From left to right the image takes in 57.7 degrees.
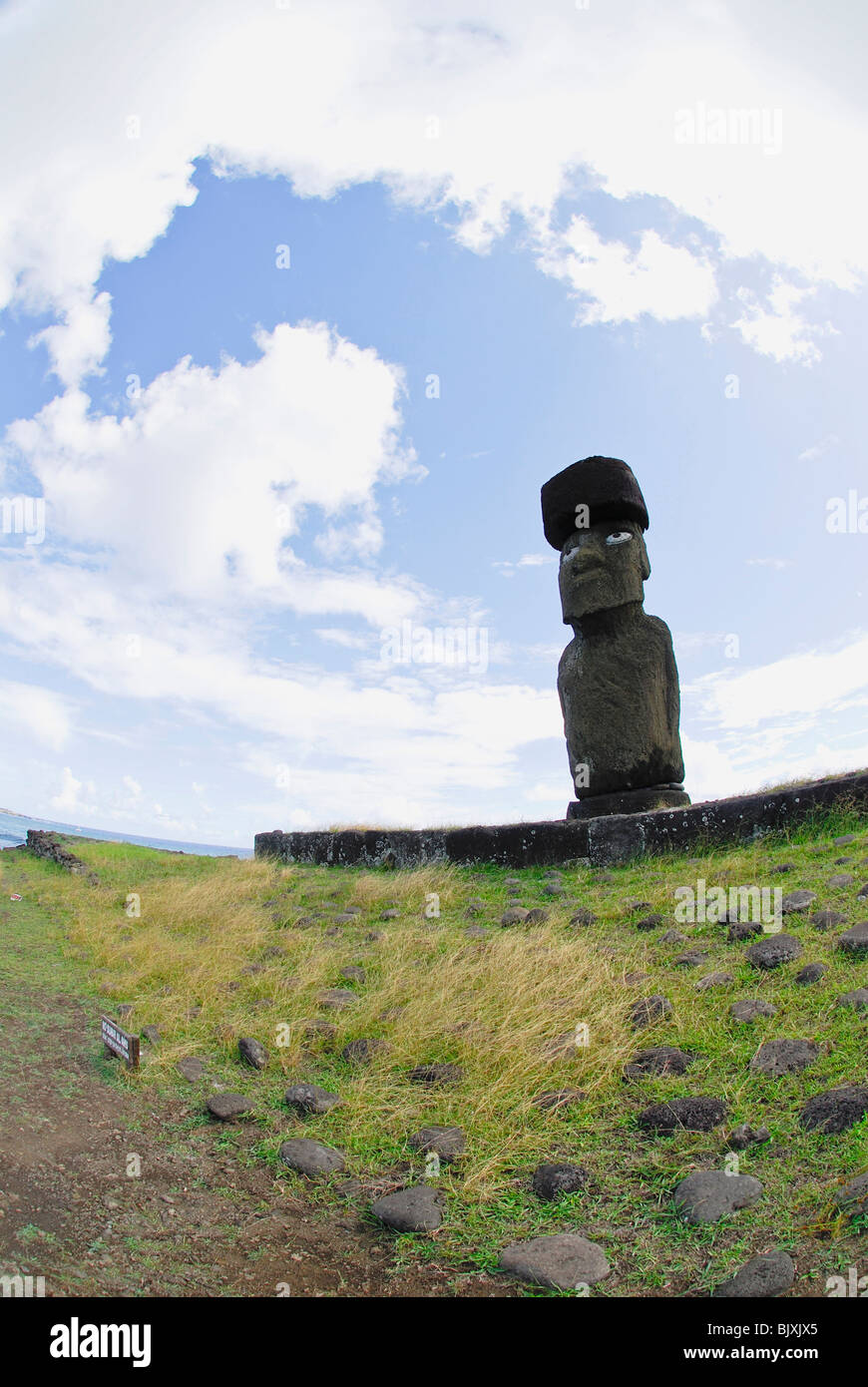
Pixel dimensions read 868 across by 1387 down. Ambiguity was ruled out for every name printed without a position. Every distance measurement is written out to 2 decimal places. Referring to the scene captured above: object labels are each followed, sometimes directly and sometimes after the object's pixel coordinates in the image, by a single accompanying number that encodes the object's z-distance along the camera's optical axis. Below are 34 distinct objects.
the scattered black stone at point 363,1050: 3.76
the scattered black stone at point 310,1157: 2.95
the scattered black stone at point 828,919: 4.28
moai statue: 9.00
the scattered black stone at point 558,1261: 2.20
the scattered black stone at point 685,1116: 2.87
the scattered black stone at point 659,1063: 3.28
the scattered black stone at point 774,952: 3.97
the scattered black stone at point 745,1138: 2.69
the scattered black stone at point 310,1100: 3.37
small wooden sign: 3.71
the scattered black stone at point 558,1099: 3.16
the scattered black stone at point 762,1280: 2.06
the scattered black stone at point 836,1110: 2.65
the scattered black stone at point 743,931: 4.51
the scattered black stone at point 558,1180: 2.64
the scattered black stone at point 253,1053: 3.85
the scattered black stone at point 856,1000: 3.30
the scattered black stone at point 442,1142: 2.89
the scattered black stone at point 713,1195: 2.40
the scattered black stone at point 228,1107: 3.35
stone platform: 7.00
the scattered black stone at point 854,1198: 2.24
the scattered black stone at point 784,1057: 3.05
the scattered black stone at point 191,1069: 3.75
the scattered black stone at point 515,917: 5.89
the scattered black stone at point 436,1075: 3.45
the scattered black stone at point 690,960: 4.27
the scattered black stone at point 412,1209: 2.54
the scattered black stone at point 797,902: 4.66
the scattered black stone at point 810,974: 3.68
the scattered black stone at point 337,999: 4.46
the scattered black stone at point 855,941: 3.87
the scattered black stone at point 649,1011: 3.69
